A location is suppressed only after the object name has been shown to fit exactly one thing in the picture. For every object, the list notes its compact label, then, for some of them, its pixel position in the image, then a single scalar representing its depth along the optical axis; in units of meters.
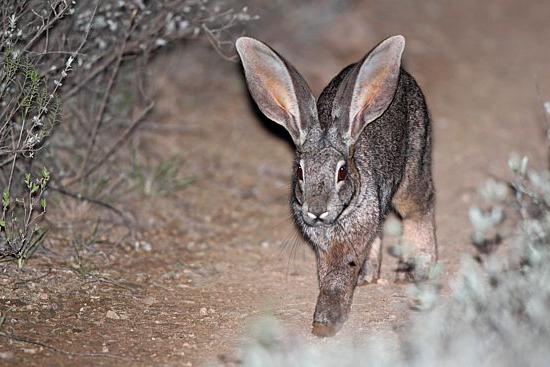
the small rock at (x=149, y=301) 13.03
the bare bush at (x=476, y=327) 9.42
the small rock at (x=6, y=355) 10.78
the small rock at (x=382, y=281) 14.05
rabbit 11.93
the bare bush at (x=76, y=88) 13.27
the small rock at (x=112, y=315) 12.34
